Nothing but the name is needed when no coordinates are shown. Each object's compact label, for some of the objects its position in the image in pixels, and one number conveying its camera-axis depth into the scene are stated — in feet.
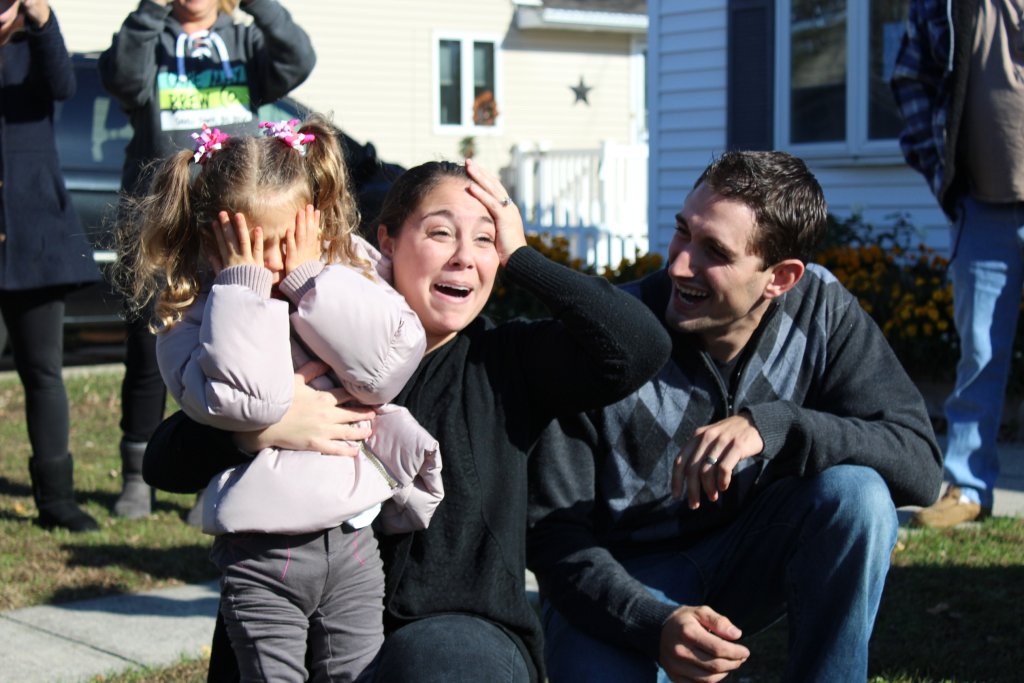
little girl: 8.07
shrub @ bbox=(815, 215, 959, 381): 24.56
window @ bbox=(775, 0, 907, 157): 33.32
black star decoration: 78.84
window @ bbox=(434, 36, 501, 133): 75.51
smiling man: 9.30
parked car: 30.58
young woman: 8.63
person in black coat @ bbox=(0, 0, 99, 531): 16.79
